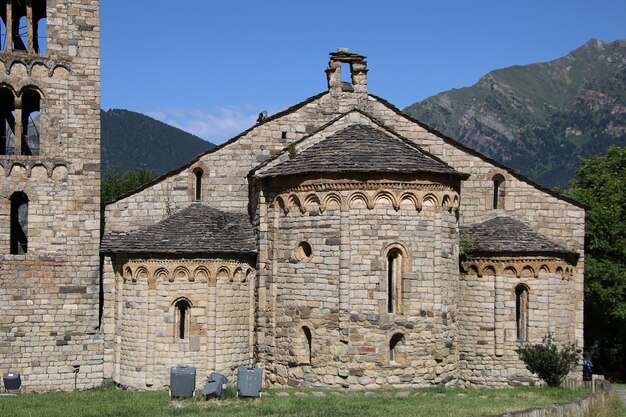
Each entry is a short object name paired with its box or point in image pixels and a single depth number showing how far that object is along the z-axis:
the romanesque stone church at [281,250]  21.33
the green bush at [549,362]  21.80
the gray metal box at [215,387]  17.51
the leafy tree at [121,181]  49.31
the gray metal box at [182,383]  17.83
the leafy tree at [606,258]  30.70
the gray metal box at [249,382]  17.94
